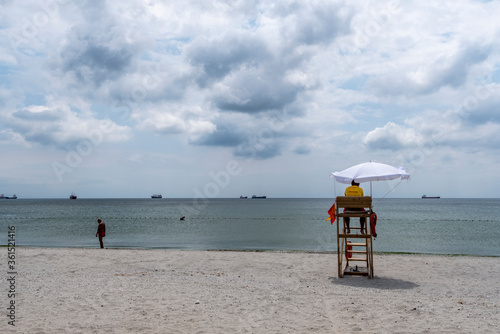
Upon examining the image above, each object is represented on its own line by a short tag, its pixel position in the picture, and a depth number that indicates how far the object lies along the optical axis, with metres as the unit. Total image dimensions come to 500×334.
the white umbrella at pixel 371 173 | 10.26
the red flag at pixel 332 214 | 10.37
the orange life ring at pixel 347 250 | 10.72
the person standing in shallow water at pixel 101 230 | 19.81
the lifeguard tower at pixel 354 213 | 9.91
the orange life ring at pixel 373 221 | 10.02
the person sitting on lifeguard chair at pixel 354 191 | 10.47
